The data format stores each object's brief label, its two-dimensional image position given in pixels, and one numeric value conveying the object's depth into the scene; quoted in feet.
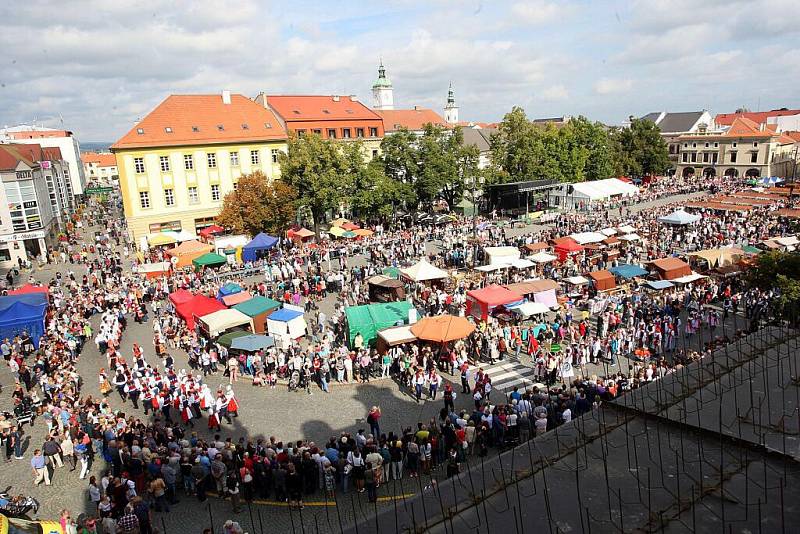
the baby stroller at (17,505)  34.60
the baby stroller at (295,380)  57.06
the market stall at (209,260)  101.30
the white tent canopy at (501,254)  94.38
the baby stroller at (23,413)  51.49
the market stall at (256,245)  110.01
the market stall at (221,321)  66.85
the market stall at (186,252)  103.02
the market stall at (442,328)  60.17
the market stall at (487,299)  71.72
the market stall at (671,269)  84.33
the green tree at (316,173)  133.49
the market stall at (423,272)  85.15
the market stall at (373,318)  64.49
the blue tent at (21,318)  69.91
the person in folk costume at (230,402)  50.31
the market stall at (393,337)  61.00
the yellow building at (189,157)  142.51
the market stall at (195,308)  72.18
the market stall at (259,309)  69.72
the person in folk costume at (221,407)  49.77
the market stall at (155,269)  98.78
